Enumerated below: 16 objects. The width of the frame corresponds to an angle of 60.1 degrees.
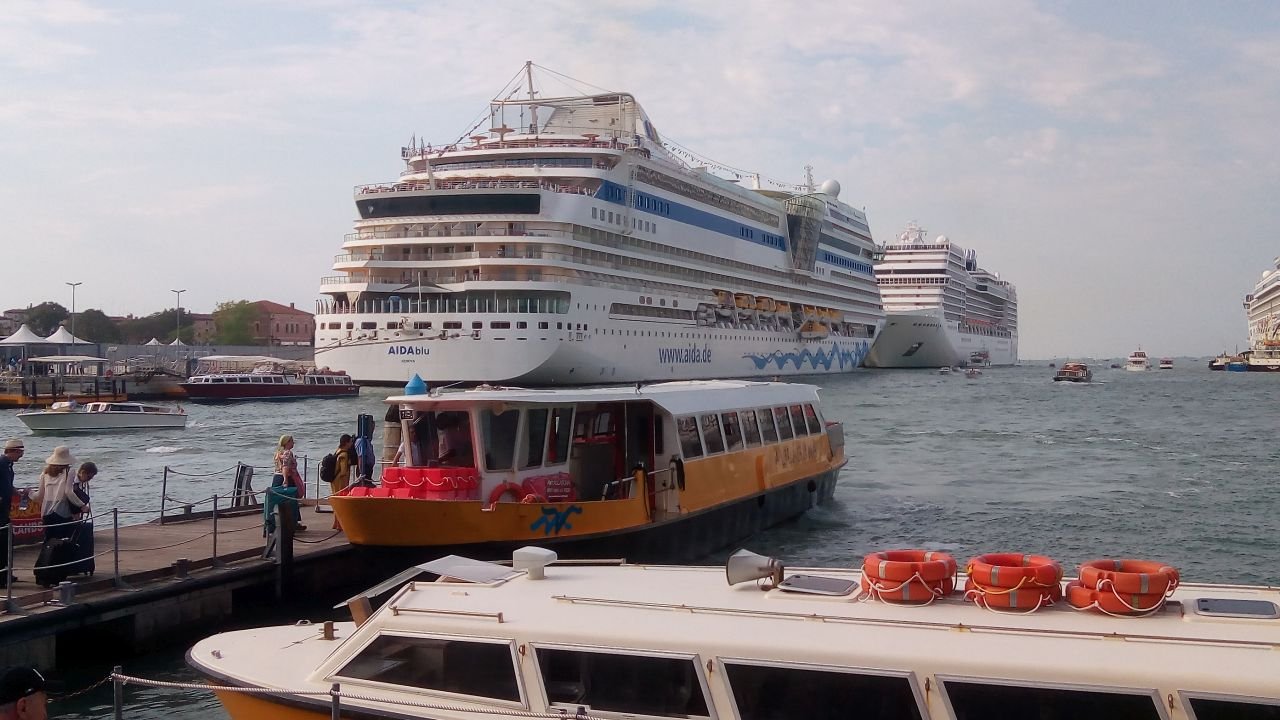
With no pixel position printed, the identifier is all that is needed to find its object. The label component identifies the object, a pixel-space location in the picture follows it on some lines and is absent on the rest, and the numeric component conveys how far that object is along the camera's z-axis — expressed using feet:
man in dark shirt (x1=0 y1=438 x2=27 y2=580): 36.45
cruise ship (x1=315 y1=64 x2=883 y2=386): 162.91
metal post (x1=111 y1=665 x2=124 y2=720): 23.67
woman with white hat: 37.01
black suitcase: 36.52
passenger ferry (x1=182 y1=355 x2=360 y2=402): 184.24
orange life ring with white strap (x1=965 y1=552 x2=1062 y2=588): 21.77
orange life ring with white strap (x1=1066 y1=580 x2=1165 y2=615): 21.01
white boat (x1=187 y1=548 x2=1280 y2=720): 18.84
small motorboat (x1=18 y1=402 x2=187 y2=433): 142.10
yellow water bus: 42.78
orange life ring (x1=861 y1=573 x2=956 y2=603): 22.65
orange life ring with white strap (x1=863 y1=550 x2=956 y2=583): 22.71
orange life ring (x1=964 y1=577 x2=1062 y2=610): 21.67
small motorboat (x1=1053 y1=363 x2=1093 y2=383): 304.09
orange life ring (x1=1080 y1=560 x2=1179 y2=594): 20.98
